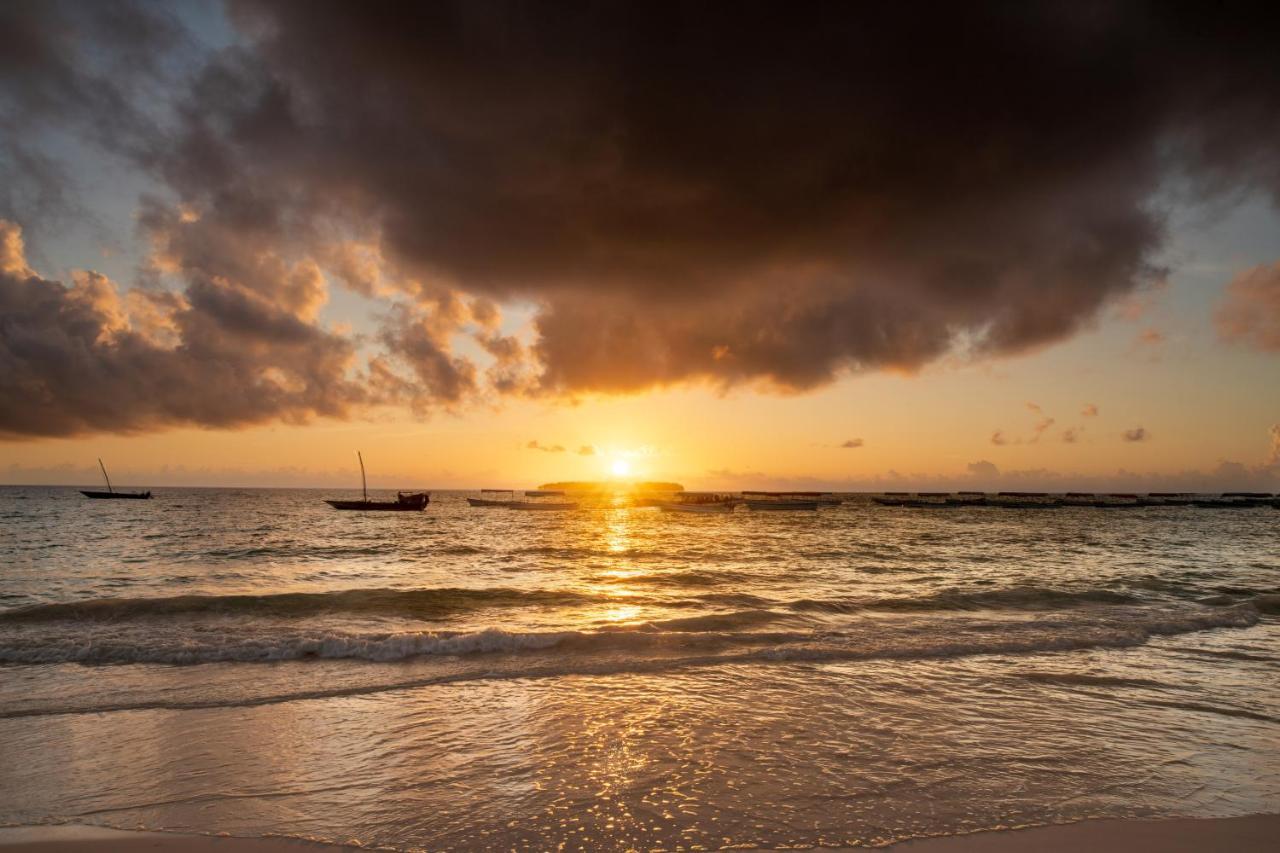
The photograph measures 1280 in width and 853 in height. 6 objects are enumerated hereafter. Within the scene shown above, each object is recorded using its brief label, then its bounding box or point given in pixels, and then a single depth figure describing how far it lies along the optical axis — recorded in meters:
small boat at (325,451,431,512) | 98.69
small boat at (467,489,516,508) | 137.04
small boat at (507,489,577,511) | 122.44
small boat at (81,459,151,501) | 149.12
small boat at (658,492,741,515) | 115.19
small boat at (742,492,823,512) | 125.24
